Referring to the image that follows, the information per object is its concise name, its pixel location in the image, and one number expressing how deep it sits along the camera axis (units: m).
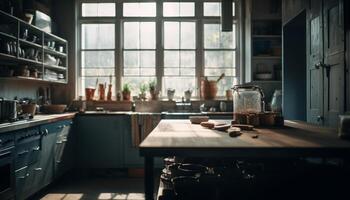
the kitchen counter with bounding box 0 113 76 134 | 3.06
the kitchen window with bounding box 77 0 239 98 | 6.29
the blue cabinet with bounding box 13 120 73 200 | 3.41
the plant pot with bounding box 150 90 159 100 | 6.01
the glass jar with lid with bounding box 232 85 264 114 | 2.65
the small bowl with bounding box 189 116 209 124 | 2.81
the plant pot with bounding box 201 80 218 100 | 6.00
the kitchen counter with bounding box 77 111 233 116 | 5.25
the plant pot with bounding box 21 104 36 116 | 4.12
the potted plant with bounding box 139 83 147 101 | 6.02
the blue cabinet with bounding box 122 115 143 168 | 5.33
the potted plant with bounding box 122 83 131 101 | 6.02
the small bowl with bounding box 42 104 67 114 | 5.11
